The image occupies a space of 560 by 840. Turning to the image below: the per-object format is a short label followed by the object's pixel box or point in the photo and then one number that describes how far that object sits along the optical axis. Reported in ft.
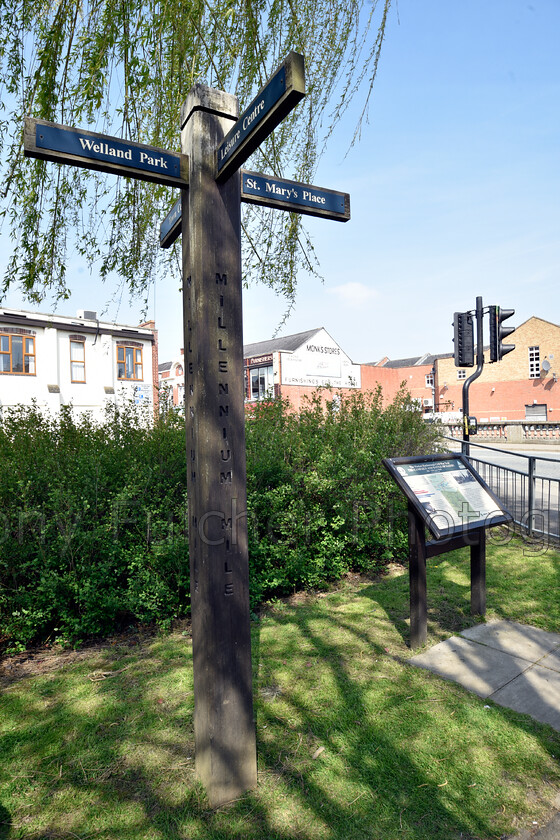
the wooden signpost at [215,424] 8.00
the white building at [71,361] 93.04
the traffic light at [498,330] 31.94
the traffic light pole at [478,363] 31.35
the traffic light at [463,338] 32.04
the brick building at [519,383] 164.14
